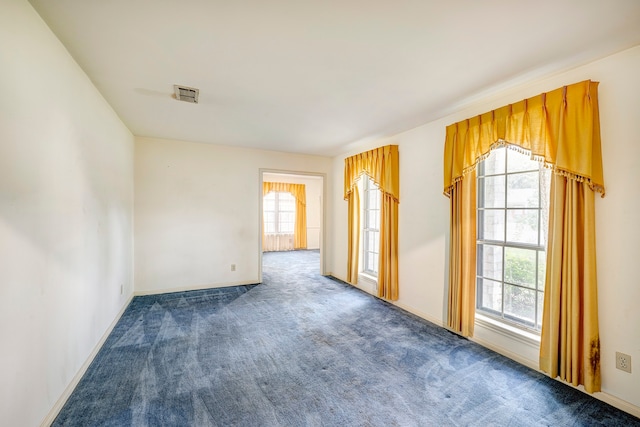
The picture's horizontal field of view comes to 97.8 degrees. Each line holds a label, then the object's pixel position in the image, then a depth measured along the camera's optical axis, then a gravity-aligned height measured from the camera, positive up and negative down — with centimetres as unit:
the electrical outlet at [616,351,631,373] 186 -101
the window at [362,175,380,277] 462 -27
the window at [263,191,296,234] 918 -10
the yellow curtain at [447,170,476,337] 284 -46
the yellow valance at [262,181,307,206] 896 +70
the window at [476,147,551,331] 244 -24
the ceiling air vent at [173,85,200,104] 254 +109
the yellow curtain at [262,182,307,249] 932 -11
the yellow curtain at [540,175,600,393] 198 -59
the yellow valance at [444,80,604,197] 198 +66
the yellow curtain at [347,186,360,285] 484 -44
